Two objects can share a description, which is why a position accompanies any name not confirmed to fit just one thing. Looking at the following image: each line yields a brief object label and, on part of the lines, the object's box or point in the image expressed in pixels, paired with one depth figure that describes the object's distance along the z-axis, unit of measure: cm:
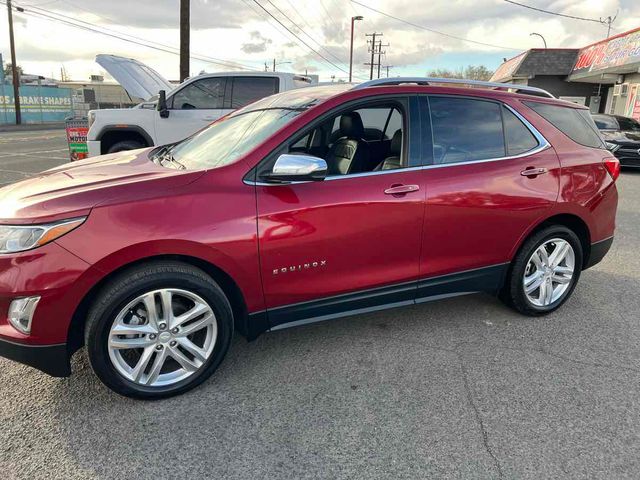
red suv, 252
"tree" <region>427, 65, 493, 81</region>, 6912
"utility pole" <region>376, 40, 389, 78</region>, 7729
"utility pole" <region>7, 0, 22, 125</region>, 3238
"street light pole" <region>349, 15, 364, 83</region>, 5026
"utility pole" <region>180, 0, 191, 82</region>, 1374
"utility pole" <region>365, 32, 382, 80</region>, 7462
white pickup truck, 855
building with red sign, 2009
